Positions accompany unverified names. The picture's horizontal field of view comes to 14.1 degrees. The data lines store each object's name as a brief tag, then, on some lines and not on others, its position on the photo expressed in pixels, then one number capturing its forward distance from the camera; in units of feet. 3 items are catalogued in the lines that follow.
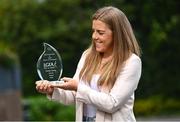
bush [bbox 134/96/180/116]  82.33
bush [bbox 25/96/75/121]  54.60
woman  14.51
